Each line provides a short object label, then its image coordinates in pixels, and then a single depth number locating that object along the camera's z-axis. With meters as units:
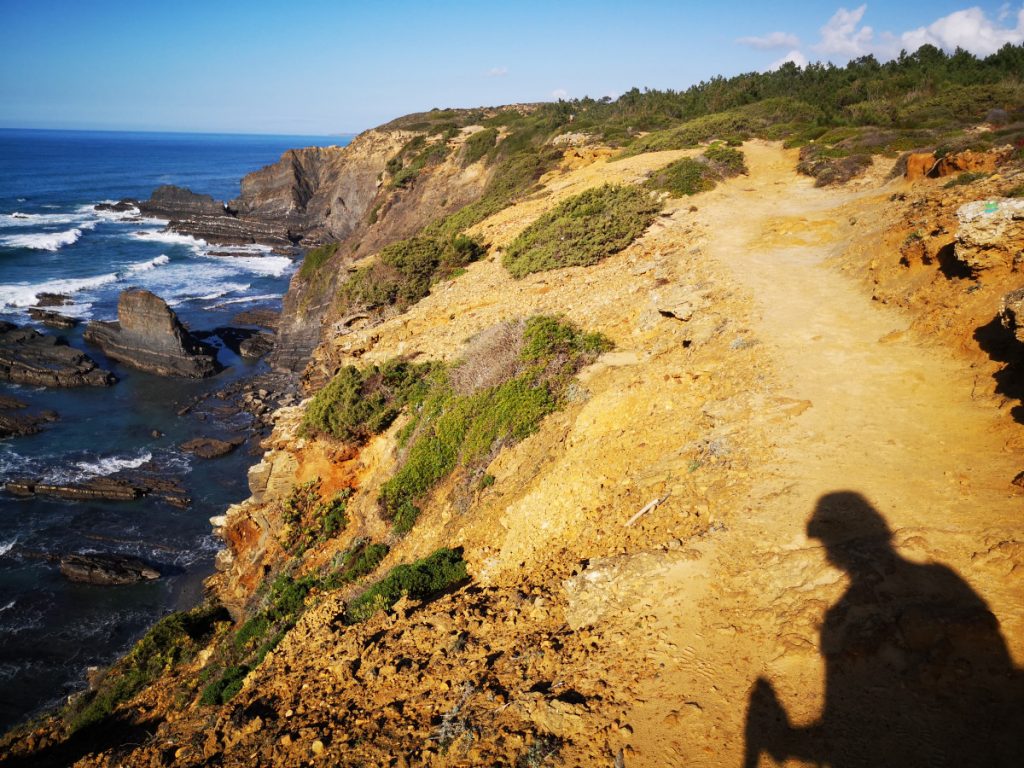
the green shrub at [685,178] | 19.70
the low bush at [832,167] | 19.12
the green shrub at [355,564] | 9.63
